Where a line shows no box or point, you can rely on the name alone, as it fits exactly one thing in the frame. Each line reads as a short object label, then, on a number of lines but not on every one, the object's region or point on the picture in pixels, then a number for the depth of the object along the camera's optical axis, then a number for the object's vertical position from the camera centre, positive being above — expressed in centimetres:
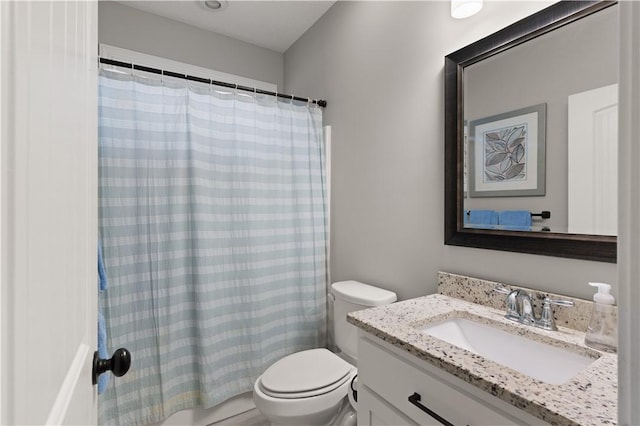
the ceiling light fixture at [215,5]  207 +137
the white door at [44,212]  27 +0
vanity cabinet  74 -49
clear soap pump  87 -31
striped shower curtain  153 -13
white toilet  136 -76
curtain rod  155 +73
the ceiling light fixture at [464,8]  125 +81
